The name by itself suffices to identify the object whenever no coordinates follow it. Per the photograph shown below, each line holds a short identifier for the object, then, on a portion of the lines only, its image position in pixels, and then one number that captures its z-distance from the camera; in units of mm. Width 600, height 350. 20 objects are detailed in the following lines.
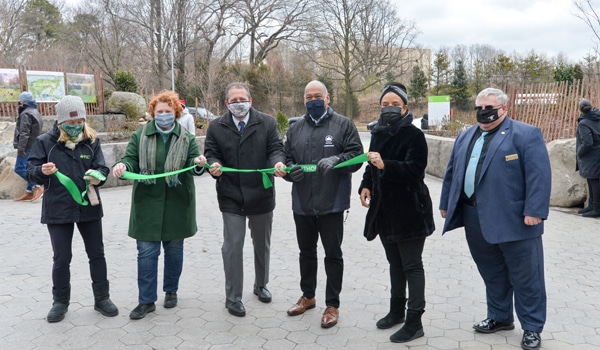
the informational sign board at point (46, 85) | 16688
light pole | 28820
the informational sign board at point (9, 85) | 16150
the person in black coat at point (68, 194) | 4320
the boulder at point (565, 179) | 9109
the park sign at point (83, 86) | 17891
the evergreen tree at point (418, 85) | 44562
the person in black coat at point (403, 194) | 3840
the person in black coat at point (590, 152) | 8344
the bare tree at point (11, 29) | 32656
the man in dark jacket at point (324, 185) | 4234
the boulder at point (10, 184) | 10516
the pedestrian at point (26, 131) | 9750
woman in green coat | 4441
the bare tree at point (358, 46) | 42656
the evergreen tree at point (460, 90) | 43656
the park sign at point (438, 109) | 19938
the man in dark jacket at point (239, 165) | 4523
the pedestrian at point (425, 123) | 21228
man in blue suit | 3645
